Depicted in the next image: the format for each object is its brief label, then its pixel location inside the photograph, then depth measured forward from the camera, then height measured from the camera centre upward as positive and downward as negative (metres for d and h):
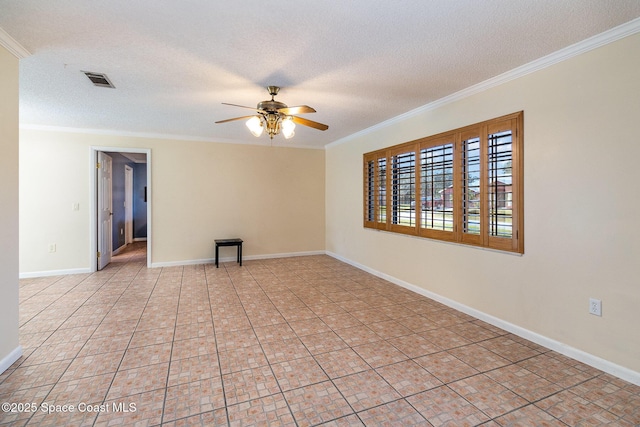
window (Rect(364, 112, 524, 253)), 2.79 +0.30
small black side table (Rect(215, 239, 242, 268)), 5.49 -0.59
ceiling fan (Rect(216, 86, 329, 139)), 2.97 +0.96
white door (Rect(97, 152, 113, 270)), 5.22 +0.00
